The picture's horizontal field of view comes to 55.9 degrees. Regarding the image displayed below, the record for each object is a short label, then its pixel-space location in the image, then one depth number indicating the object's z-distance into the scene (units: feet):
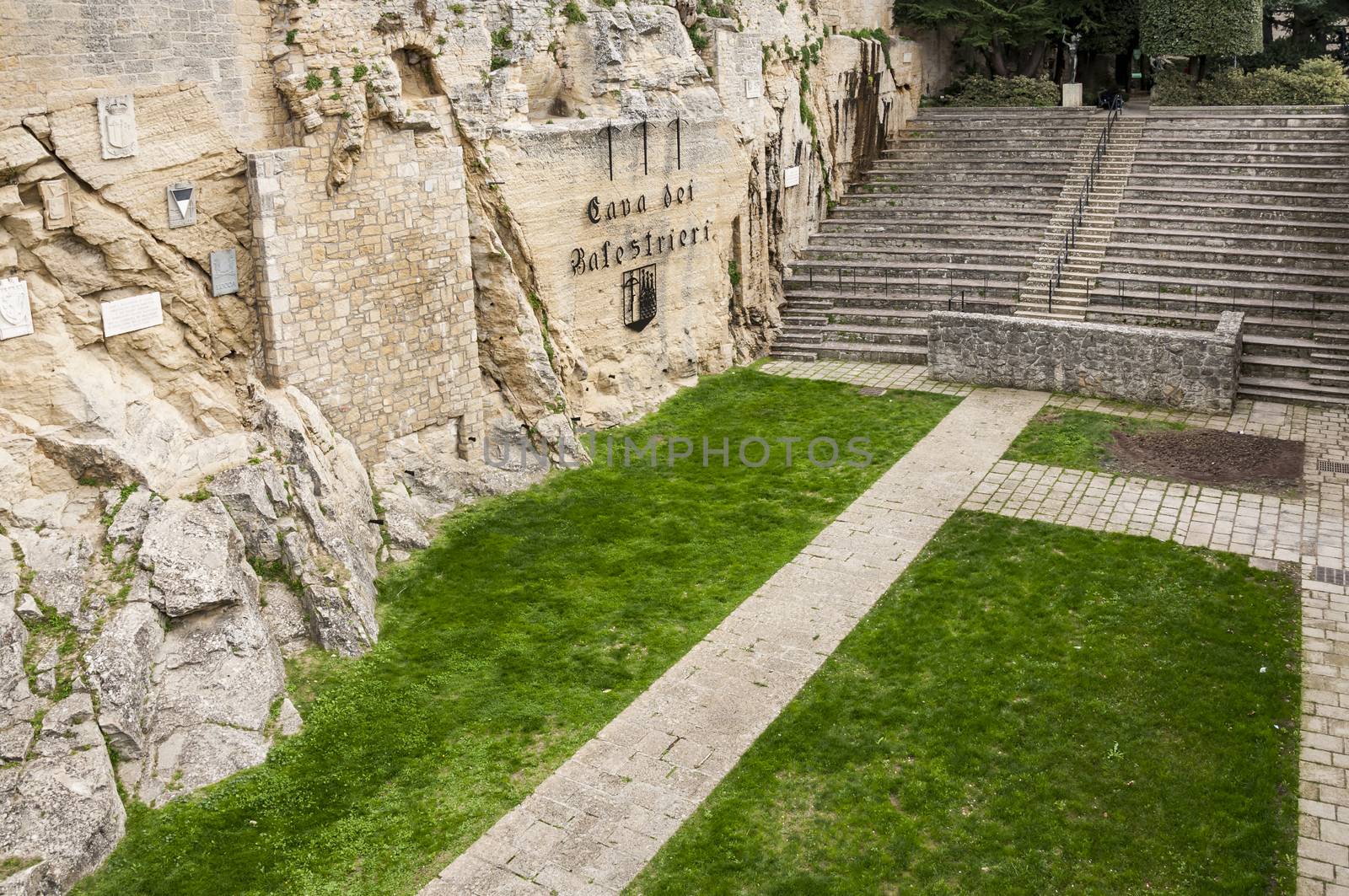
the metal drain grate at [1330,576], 43.93
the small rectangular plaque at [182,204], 41.52
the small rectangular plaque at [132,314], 40.14
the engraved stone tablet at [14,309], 36.99
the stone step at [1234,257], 69.15
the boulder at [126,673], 32.50
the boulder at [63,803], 28.96
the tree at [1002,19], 97.60
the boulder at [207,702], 33.35
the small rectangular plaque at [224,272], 43.32
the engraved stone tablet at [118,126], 39.09
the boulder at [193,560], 35.91
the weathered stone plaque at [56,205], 37.99
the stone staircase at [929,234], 74.02
